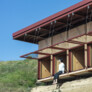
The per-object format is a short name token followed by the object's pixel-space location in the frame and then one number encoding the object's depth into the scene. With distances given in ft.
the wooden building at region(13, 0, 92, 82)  78.02
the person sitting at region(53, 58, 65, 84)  78.84
